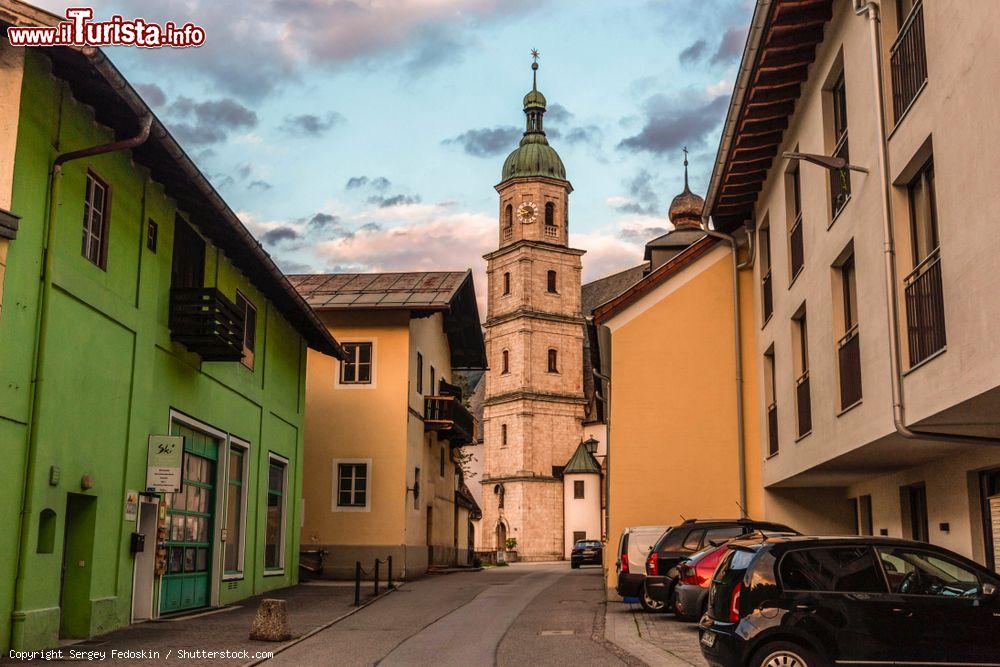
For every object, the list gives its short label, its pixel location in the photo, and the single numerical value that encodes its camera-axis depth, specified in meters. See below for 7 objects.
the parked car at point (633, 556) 19.47
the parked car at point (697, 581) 15.47
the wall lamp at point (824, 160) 13.25
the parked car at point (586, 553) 53.28
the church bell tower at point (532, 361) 83.44
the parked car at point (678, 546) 18.03
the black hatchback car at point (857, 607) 9.48
